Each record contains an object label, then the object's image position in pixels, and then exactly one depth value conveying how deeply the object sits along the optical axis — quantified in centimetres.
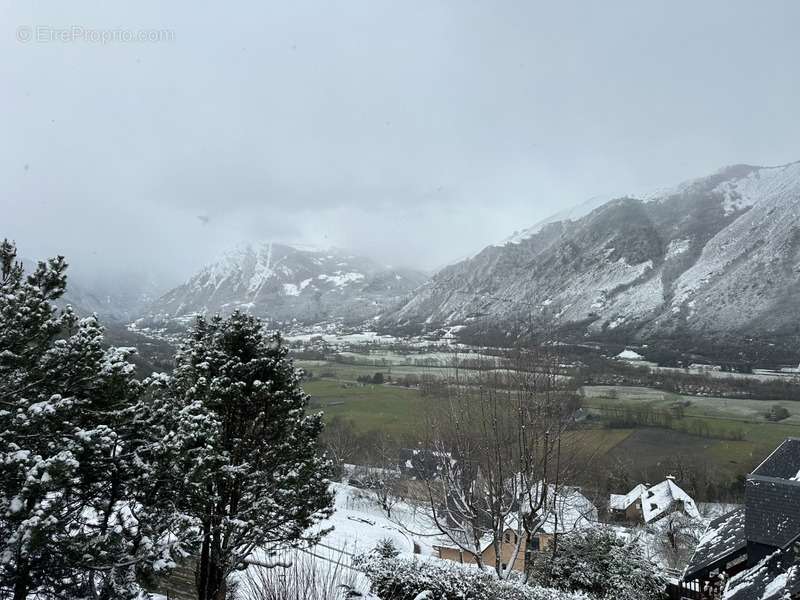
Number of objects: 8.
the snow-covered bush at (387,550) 1347
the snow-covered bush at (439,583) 983
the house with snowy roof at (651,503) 3934
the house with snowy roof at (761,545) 1284
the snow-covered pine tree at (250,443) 1148
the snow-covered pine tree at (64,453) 593
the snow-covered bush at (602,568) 1202
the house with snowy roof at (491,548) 2825
